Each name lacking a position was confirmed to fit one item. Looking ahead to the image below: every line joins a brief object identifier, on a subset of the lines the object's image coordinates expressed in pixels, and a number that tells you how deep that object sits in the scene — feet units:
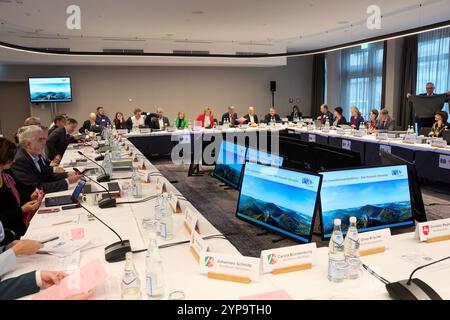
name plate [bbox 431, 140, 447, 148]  17.15
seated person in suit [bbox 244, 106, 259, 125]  32.17
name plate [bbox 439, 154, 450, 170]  16.44
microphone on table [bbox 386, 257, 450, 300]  3.96
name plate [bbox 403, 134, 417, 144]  18.71
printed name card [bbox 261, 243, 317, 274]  4.89
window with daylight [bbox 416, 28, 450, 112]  27.35
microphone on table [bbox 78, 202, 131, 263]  5.61
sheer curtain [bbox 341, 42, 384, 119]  33.63
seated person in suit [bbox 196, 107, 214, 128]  30.63
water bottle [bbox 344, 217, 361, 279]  4.77
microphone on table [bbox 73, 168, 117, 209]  8.55
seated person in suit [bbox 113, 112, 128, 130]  30.78
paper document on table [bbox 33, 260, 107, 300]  4.44
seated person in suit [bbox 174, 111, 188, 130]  29.73
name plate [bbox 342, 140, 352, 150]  22.21
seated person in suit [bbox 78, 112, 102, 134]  27.68
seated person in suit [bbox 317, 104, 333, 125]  30.81
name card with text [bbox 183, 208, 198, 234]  6.23
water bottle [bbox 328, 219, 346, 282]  4.66
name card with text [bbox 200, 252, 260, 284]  4.70
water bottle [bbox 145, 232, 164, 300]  4.41
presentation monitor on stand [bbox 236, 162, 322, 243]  6.35
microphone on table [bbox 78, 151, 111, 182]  11.11
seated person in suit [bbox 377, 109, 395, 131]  24.54
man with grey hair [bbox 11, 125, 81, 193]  10.26
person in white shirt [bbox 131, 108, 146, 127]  30.30
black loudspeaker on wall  41.70
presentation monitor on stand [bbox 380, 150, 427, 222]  7.06
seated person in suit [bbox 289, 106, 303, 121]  39.64
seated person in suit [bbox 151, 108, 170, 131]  28.71
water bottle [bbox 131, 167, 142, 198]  9.40
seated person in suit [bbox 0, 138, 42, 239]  7.40
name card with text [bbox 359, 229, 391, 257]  5.49
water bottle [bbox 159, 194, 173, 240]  6.57
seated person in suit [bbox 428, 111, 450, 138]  20.55
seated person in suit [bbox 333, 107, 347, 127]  29.01
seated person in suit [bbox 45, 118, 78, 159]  18.21
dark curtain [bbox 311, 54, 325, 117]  41.68
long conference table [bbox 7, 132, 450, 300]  4.50
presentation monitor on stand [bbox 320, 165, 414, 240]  6.34
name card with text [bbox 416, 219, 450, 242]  6.05
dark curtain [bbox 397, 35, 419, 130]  29.94
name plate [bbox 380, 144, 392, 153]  19.40
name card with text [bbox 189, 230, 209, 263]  5.24
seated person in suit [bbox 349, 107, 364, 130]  28.14
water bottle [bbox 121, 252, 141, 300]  4.33
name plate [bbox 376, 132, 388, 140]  20.39
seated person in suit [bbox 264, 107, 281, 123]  32.95
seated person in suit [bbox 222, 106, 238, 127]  31.52
